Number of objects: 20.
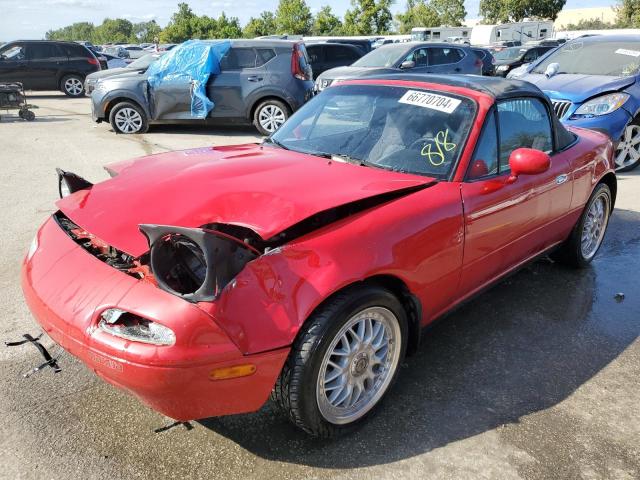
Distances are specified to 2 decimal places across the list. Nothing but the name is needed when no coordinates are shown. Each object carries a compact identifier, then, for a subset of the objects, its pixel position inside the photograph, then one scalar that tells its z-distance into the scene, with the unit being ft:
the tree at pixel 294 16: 176.76
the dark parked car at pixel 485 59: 47.17
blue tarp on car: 33.30
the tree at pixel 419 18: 216.33
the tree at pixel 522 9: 171.72
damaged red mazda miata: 6.77
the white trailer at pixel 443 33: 136.19
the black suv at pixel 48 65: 52.95
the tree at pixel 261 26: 193.06
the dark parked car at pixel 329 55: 50.55
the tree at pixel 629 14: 143.09
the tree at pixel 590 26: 213.25
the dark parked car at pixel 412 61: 38.93
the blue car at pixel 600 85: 23.75
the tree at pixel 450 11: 218.79
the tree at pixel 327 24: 174.50
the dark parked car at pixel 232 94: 33.60
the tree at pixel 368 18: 163.84
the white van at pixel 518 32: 130.21
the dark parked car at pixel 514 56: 53.66
